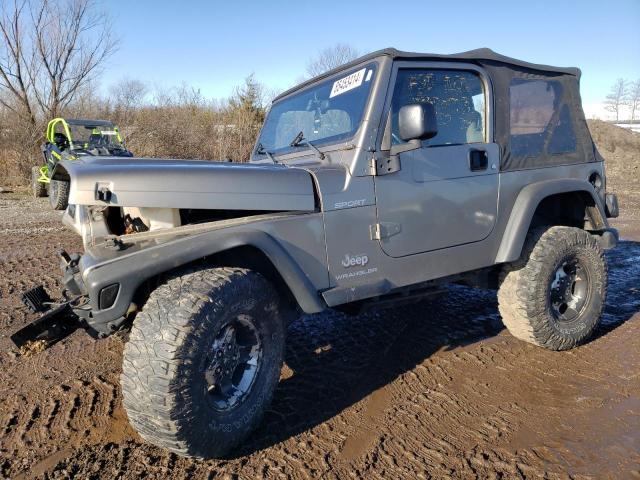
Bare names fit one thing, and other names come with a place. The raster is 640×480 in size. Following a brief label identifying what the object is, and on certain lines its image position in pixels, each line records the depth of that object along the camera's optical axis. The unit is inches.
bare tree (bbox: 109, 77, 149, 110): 780.6
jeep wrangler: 79.7
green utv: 413.1
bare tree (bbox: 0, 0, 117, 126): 624.8
